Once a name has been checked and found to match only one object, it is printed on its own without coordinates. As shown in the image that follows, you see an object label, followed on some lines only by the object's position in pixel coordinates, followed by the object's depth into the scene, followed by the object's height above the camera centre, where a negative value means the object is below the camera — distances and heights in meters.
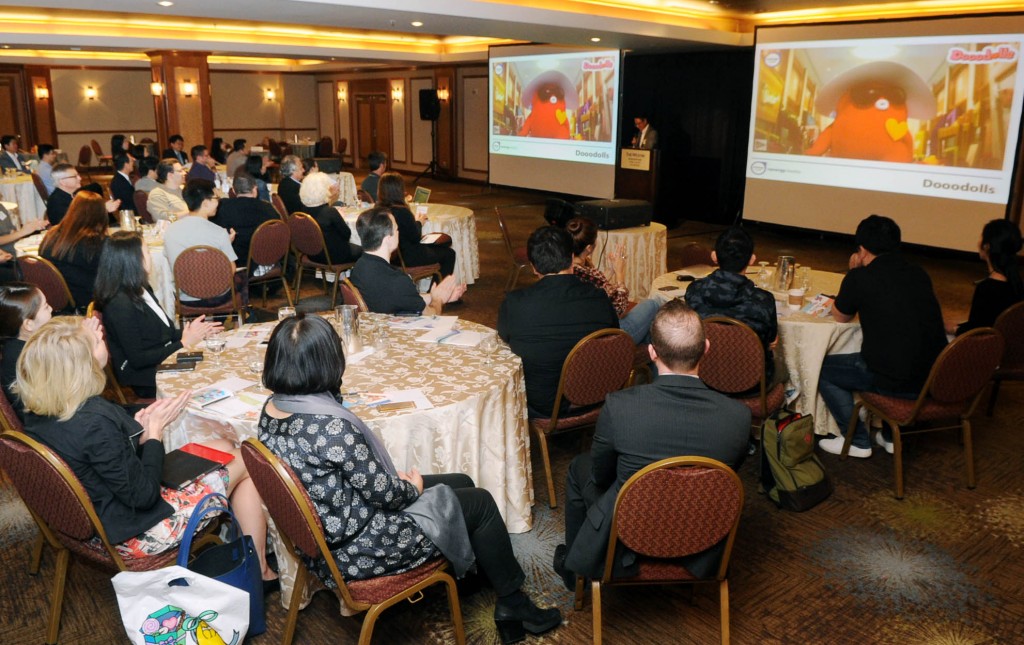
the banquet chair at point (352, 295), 3.73 -0.72
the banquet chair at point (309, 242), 6.16 -0.76
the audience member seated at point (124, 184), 8.27 -0.42
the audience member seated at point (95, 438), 2.18 -0.84
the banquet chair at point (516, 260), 6.65 -0.95
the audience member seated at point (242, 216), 6.10 -0.56
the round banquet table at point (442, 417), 2.64 -0.93
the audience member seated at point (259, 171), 8.57 -0.29
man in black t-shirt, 3.52 -0.75
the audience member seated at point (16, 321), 2.77 -0.65
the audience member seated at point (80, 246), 4.70 -0.62
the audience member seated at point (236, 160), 10.29 -0.19
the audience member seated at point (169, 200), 6.72 -0.48
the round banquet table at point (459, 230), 7.02 -0.75
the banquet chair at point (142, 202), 7.71 -0.57
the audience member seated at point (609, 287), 4.11 -0.76
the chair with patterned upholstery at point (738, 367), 3.39 -0.97
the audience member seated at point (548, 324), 3.29 -0.74
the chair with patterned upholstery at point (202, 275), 4.77 -0.81
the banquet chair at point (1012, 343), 3.82 -0.95
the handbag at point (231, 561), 2.22 -1.24
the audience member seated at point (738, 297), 3.53 -0.67
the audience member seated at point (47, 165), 9.80 -0.27
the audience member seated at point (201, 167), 9.23 -0.26
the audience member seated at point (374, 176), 8.43 -0.31
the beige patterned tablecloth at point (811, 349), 3.85 -0.99
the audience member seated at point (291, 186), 7.53 -0.38
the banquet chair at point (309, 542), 1.92 -1.04
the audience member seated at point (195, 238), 5.11 -0.62
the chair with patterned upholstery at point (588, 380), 3.12 -0.95
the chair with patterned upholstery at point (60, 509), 2.05 -1.02
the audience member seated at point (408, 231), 6.06 -0.66
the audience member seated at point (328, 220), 6.32 -0.60
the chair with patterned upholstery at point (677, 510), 1.99 -0.96
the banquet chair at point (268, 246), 5.63 -0.73
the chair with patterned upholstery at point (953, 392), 3.26 -1.04
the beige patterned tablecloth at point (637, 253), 6.52 -0.87
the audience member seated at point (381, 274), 3.88 -0.64
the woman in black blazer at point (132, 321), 3.31 -0.76
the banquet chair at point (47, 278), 4.39 -0.77
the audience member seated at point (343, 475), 2.00 -0.86
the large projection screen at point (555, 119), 12.31 +0.53
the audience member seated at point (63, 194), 7.06 -0.46
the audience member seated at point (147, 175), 8.09 -0.33
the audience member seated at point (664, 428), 2.12 -0.76
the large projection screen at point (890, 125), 8.17 +0.33
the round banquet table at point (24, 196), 9.64 -0.67
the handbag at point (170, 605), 2.05 -1.23
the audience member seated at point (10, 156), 11.17 -0.20
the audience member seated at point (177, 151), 11.59 -0.09
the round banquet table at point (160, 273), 5.37 -0.89
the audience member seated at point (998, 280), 3.97 -0.65
